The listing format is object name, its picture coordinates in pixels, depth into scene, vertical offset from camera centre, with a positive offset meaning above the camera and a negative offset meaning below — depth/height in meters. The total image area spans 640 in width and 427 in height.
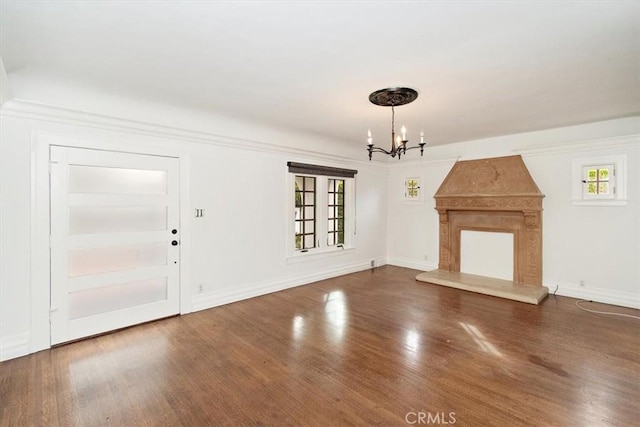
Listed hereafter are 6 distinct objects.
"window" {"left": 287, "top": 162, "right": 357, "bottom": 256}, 5.48 +0.04
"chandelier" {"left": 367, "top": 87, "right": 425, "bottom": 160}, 3.21 +1.25
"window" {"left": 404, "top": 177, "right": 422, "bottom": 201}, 6.73 +0.49
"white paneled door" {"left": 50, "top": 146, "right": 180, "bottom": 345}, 3.22 -0.35
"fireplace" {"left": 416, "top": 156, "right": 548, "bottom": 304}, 5.05 +0.02
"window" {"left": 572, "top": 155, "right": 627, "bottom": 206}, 4.38 +0.45
